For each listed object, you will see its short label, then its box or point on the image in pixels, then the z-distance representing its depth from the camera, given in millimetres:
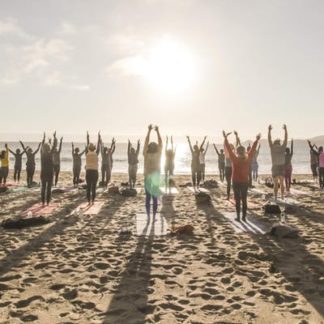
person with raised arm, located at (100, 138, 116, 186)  19422
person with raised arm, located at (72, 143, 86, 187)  19953
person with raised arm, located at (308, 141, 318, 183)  23238
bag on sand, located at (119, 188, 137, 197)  16548
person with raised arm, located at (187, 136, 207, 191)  18719
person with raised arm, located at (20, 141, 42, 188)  18391
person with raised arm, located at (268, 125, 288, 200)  13914
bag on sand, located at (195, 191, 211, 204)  13938
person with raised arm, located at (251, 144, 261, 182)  24578
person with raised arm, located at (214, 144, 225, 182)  23805
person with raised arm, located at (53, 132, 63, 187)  19441
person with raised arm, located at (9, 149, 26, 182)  20984
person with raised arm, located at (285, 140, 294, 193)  17531
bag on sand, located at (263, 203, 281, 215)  11680
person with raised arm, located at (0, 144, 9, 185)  19250
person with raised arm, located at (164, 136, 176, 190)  20183
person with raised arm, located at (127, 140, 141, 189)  19075
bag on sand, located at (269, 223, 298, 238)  8445
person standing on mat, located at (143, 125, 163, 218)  10125
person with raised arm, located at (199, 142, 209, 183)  20156
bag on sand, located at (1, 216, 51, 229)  9469
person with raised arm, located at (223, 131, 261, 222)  10109
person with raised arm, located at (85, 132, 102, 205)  12695
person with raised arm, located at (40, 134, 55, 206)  12250
